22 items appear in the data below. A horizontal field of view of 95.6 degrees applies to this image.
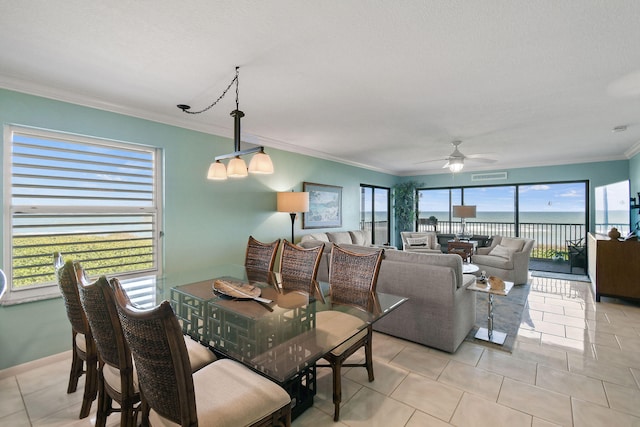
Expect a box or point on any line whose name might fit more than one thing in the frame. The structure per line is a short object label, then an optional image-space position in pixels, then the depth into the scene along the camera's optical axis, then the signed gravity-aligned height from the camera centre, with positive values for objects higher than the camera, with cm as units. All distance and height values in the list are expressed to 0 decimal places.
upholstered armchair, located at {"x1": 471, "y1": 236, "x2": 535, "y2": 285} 507 -82
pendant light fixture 206 +37
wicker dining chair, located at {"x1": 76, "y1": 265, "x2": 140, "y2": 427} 128 -61
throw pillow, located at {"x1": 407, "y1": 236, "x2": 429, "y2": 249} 633 -59
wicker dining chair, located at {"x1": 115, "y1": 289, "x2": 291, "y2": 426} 98 -71
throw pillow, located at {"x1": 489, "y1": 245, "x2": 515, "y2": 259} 528 -69
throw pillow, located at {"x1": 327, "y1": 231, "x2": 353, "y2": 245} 543 -43
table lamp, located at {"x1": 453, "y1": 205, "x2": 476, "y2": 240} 679 +6
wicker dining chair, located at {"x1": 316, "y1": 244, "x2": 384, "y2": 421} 188 -63
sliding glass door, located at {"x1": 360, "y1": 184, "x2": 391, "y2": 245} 712 +6
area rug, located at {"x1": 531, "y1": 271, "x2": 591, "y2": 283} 548 -121
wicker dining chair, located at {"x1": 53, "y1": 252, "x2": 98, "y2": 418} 166 -72
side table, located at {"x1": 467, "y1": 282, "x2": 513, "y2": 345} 287 -111
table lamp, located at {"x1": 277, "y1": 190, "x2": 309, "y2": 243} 445 +19
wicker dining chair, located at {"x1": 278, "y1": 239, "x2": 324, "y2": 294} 262 -49
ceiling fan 430 +83
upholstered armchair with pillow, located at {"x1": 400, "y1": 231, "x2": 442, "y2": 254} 627 -60
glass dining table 145 -67
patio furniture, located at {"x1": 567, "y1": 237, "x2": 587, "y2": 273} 596 -83
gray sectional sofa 268 -80
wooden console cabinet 397 -76
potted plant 796 +32
